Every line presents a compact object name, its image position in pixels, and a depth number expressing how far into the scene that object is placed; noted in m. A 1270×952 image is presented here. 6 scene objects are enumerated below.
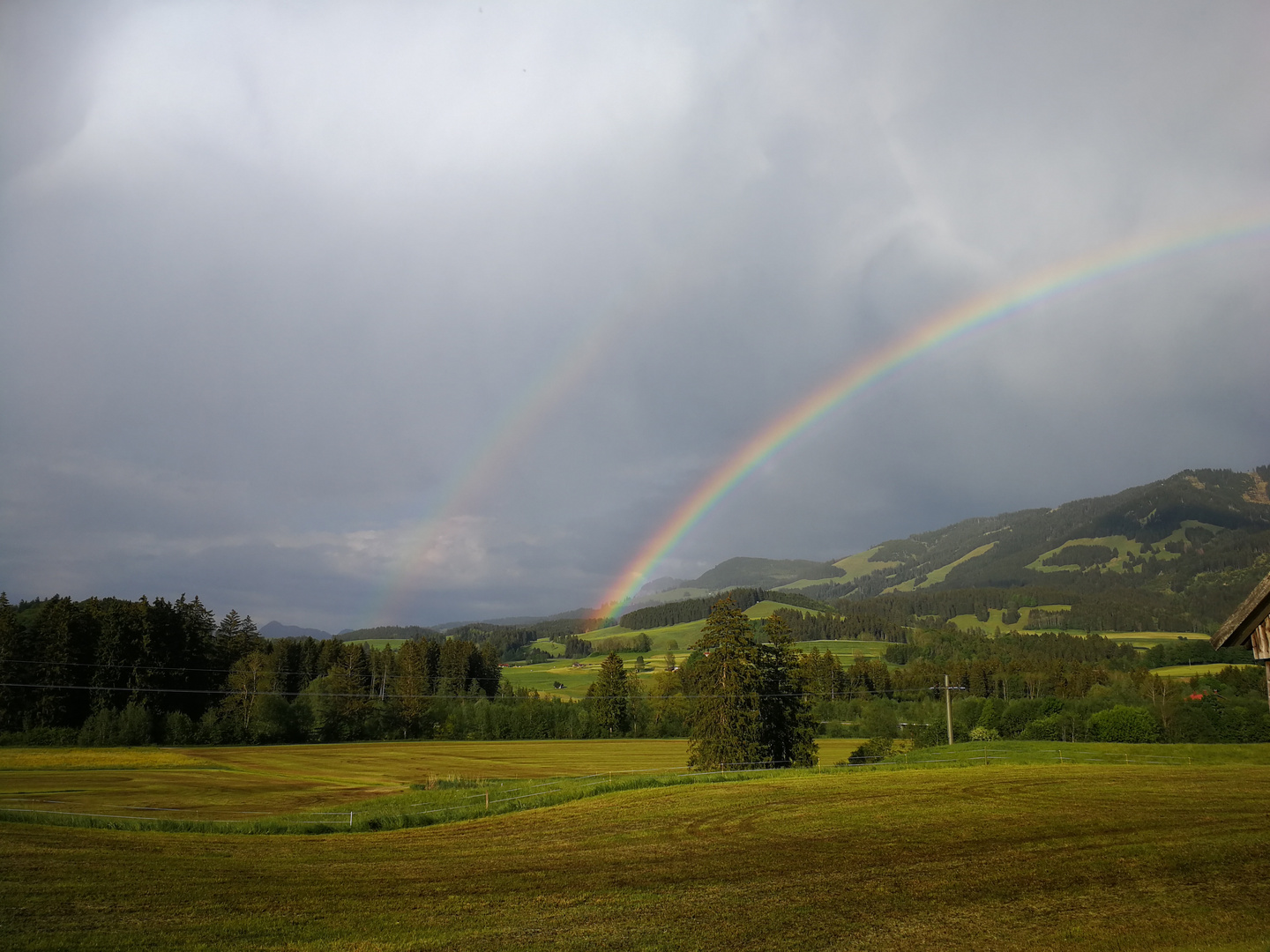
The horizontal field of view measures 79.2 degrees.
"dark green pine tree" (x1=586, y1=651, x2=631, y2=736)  115.19
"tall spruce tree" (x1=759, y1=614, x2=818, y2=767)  64.12
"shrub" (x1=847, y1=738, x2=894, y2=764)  65.38
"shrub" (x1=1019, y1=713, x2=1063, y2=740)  100.31
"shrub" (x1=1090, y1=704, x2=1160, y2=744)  91.19
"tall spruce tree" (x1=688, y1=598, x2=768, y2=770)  59.69
